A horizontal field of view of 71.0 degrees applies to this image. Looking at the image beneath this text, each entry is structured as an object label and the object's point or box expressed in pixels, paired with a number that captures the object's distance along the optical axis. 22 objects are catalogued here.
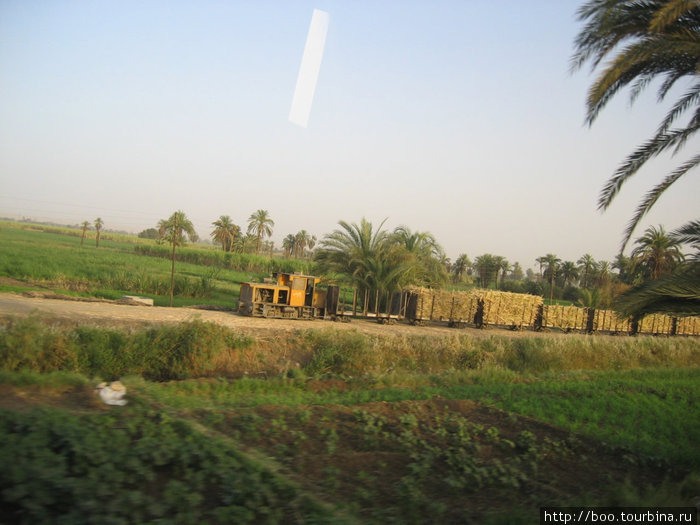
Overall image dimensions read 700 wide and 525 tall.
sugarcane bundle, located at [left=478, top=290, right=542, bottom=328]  27.81
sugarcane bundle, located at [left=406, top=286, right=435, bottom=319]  25.94
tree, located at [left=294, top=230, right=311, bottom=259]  93.65
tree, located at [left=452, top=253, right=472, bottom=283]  86.94
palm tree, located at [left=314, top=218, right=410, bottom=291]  26.91
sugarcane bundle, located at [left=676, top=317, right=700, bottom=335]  36.31
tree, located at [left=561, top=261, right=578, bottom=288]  71.44
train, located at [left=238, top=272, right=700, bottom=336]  22.11
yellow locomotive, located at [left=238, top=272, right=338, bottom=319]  21.53
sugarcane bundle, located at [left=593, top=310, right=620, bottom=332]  32.19
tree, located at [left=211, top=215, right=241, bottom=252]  81.81
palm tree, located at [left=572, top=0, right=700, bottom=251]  8.49
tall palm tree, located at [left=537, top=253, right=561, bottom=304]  67.12
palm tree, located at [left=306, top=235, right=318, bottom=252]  97.68
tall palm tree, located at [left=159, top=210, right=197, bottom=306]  24.05
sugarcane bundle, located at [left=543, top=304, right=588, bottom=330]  30.30
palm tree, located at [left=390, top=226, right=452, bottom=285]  30.72
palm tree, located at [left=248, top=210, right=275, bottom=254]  79.25
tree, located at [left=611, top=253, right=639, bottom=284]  47.77
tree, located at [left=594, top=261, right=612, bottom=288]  61.99
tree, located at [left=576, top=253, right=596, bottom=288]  67.44
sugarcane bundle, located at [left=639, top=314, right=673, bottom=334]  34.62
